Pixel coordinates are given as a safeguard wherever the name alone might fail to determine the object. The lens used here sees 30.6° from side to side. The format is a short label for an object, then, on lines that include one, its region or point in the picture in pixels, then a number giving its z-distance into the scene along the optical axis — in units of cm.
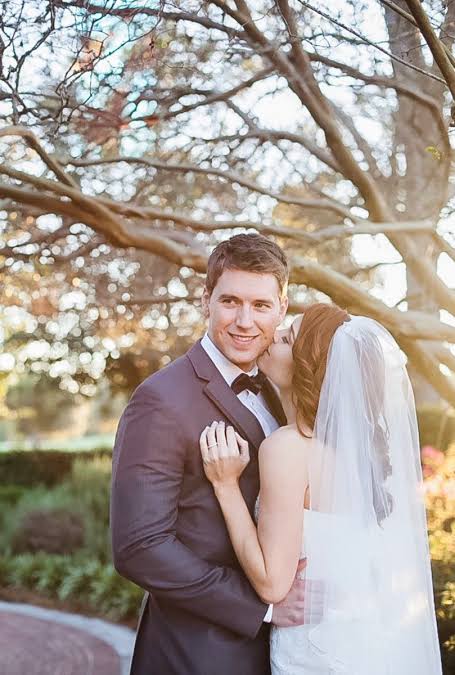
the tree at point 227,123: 400
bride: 261
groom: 256
